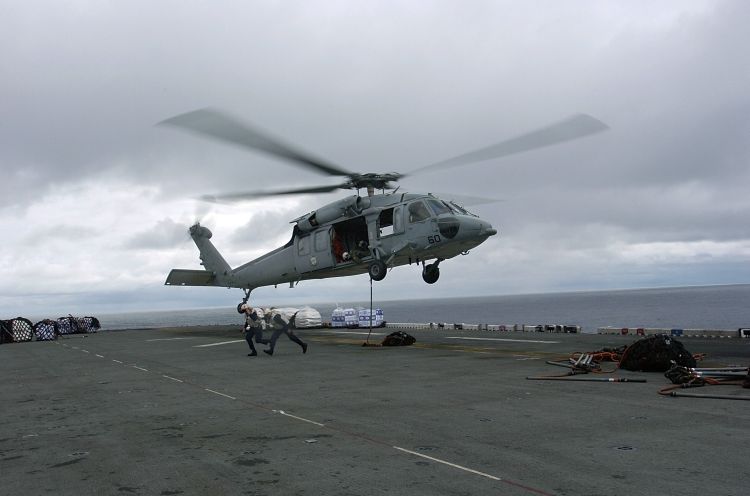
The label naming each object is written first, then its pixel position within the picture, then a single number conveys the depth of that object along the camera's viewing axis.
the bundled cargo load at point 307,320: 43.94
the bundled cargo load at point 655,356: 13.25
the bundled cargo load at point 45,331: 42.54
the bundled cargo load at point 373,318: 42.81
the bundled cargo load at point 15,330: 41.12
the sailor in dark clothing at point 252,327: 20.12
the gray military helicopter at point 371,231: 22.27
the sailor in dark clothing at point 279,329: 20.39
